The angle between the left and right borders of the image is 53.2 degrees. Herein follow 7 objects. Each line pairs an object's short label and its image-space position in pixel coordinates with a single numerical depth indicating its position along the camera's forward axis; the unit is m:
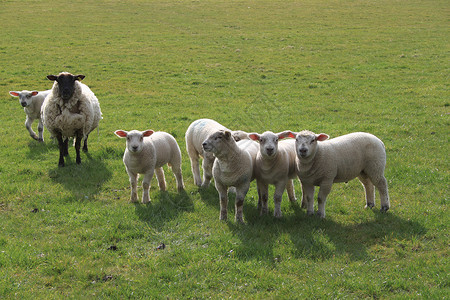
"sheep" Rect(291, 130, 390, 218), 7.34
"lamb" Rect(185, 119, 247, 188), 8.73
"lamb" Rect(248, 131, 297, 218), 7.14
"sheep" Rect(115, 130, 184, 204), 8.20
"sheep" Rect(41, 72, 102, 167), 10.85
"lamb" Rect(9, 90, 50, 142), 13.50
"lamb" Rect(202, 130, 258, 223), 7.23
